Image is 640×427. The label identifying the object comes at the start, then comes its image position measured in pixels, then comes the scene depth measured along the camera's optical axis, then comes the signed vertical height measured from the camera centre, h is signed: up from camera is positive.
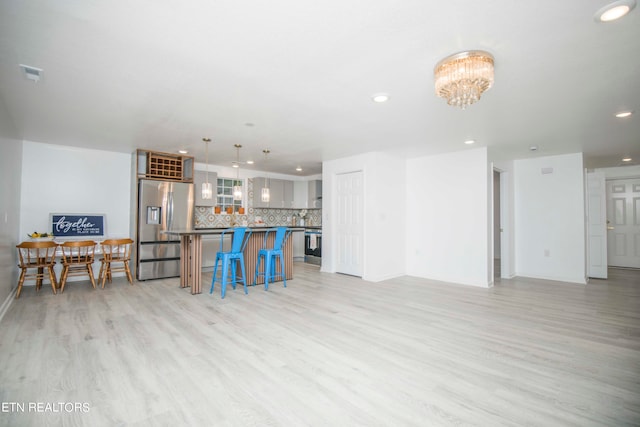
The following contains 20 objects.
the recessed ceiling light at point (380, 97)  2.95 +1.20
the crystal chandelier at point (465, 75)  2.17 +1.04
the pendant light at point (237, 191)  4.76 +0.43
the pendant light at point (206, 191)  4.36 +0.39
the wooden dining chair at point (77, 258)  4.60 -0.64
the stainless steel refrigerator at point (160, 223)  5.41 -0.09
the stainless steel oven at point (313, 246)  7.74 -0.72
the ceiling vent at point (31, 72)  2.44 +1.21
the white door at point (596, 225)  6.08 -0.14
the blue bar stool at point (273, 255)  4.88 -0.60
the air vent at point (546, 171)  5.77 +0.91
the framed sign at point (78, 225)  5.15 -0.12
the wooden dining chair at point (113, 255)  4.92 -0.64
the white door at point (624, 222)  6.96 -0.09
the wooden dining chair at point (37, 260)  4.28 -0.63
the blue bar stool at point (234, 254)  4.39 -0.52
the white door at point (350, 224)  5.79 -0.11
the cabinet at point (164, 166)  5.66 +1.02
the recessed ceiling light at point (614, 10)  1.67 +1.18
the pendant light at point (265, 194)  5.07 +0.40
